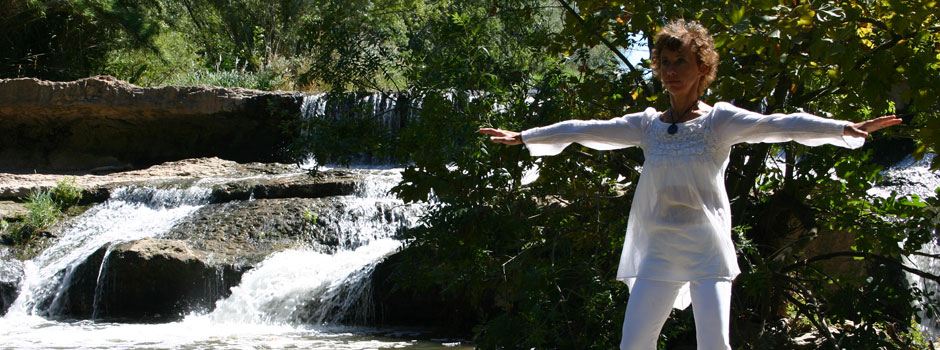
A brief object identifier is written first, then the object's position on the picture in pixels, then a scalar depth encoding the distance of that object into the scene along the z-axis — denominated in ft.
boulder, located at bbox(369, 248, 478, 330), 27.71
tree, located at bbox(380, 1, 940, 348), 13.78
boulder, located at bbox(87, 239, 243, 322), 29.53
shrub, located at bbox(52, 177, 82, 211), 37.32
